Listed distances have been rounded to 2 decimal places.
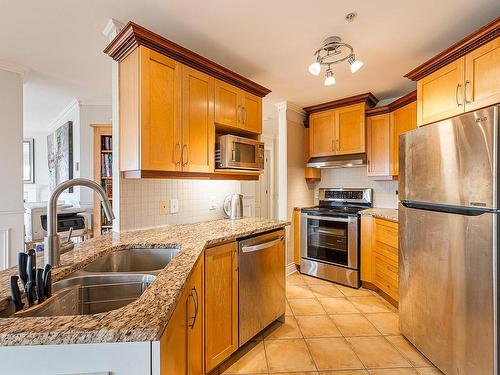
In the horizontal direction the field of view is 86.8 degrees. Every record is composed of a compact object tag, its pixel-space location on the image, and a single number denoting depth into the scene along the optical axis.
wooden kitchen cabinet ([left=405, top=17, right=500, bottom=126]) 1.69
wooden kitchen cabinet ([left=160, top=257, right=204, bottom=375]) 0.82
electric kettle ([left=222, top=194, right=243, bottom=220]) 2.61
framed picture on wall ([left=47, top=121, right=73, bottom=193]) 4.02
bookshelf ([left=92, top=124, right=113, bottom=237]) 3.74
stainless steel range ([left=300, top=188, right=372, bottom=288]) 3.21
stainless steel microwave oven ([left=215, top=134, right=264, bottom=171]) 2.28
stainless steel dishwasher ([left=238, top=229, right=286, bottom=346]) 1.93
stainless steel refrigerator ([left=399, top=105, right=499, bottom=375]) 1.43
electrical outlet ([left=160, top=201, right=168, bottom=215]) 2.19
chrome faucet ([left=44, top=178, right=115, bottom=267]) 1.14
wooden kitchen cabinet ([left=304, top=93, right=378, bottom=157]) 3.39
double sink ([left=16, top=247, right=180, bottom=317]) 1.07
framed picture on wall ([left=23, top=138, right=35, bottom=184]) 5.23
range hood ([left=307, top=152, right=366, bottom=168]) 3.37
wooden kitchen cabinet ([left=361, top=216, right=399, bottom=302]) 2.72
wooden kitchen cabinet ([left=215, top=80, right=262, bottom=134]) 2.29
